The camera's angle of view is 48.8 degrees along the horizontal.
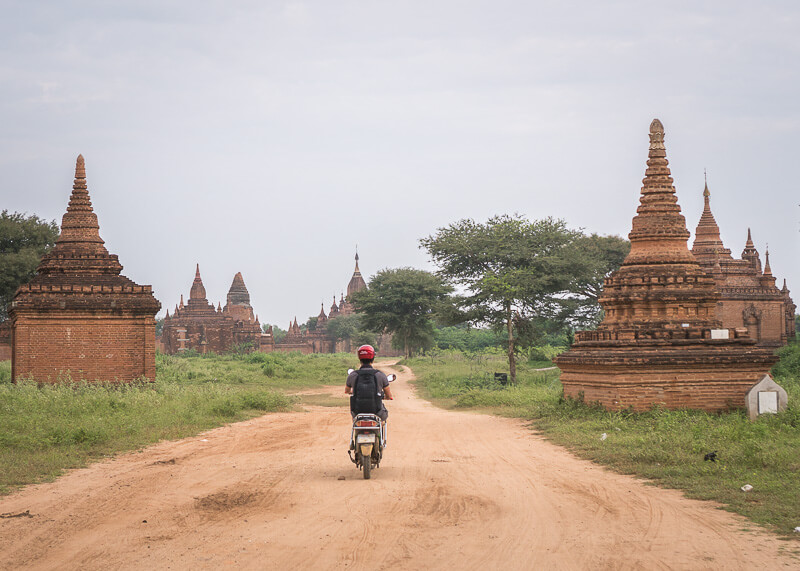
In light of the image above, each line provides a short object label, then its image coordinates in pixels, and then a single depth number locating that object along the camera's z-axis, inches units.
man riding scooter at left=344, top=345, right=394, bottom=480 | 401.4
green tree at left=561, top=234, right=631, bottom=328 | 1608.3
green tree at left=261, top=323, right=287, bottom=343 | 6141.7
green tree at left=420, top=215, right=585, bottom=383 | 1288.1
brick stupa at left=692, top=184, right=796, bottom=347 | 1589.6
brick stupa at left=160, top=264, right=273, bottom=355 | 2544.3
